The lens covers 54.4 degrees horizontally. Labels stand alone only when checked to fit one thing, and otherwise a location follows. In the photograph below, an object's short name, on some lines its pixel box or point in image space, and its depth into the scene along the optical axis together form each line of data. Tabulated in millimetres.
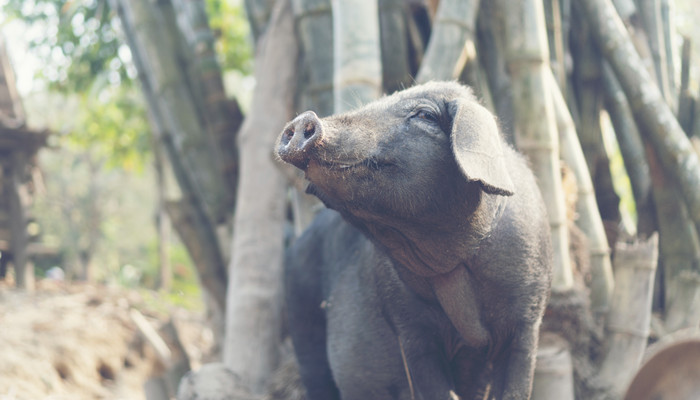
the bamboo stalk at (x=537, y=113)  3531
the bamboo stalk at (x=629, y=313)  3672
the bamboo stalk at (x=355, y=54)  3572
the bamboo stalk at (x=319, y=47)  4215
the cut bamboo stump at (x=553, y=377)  3193
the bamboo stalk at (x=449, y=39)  3803
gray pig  2197
